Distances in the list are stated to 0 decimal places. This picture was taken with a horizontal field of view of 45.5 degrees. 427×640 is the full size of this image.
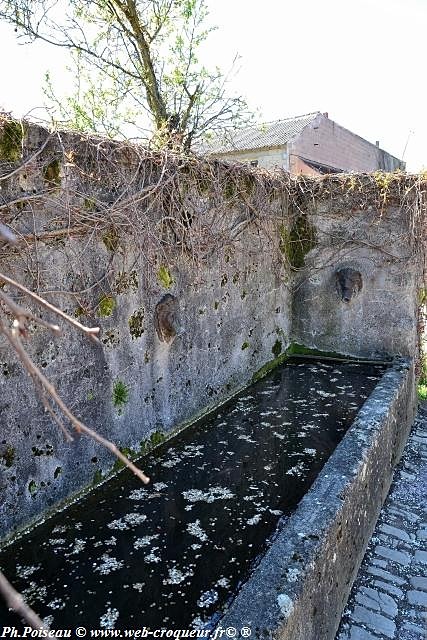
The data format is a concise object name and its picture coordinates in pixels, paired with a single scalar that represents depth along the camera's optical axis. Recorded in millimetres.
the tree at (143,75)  10148
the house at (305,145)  20688
